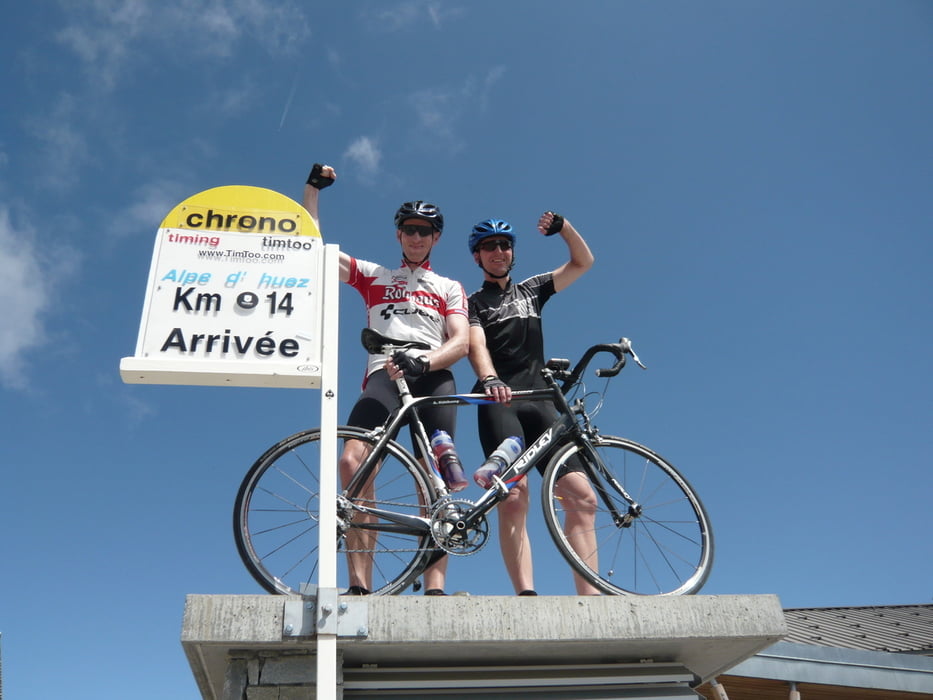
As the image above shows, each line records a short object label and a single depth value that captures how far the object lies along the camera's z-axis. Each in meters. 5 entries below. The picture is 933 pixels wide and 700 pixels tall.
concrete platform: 3.38
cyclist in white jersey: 4.78
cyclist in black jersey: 4.66
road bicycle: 4.21
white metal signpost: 3.64
